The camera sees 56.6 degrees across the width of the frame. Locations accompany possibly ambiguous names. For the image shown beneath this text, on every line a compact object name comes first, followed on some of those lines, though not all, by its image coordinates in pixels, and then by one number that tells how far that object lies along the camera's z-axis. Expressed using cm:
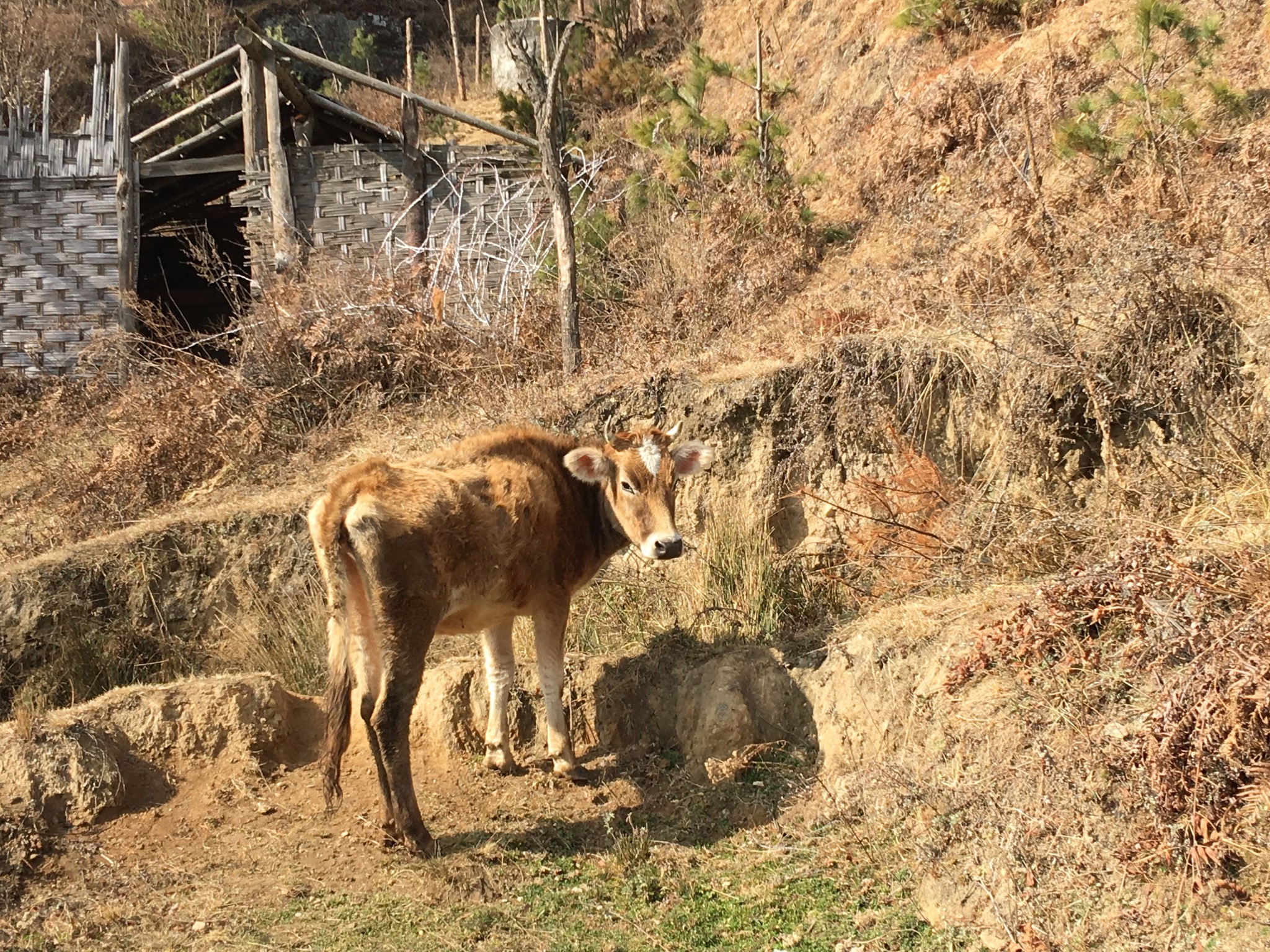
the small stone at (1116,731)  568
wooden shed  1579
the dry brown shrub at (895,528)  821
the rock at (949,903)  554
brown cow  668
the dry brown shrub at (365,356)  1296
